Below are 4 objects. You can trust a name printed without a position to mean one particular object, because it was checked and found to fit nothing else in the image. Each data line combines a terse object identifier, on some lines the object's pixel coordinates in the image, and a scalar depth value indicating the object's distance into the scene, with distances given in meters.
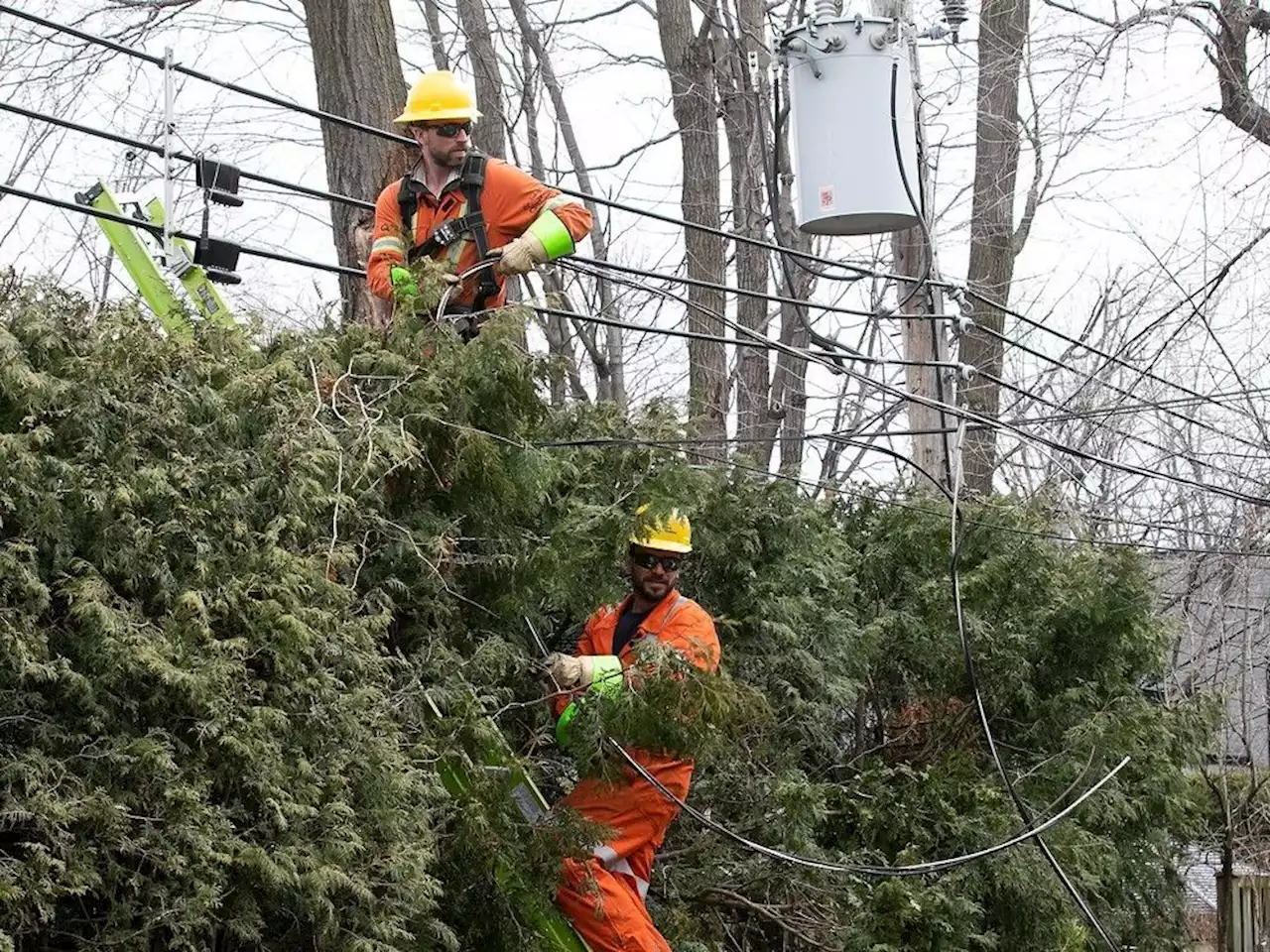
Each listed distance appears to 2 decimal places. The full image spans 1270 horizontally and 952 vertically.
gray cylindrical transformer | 19.52
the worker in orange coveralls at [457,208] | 15.98
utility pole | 20.75
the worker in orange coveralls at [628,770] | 14.28
